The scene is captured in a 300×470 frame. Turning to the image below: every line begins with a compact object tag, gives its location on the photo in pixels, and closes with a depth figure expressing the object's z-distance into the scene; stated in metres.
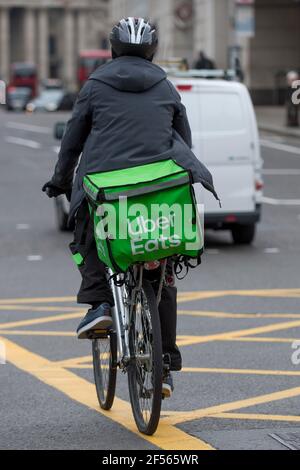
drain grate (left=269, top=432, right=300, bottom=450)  11.53
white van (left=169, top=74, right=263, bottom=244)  29.09
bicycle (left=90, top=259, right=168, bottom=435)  11.74
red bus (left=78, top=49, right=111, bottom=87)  160.24
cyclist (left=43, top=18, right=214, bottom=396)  12.28
